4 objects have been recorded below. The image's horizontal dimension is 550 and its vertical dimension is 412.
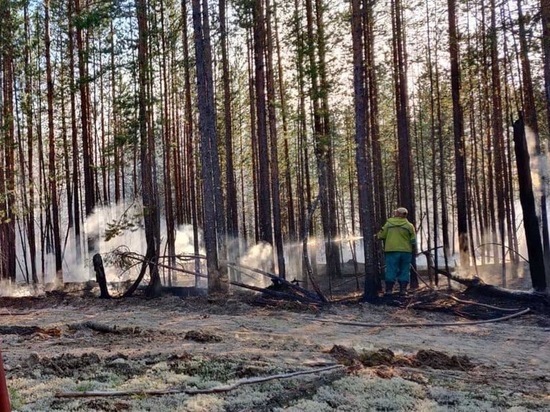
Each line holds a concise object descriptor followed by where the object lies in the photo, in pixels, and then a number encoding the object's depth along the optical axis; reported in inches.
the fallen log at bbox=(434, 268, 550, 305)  414.3
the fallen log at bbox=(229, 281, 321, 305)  446.1
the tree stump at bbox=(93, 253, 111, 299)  513.7
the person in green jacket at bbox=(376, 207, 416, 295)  448.1
